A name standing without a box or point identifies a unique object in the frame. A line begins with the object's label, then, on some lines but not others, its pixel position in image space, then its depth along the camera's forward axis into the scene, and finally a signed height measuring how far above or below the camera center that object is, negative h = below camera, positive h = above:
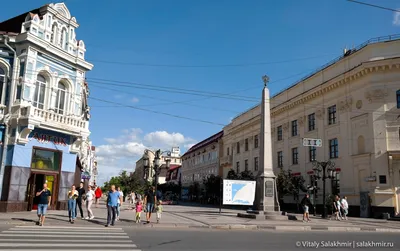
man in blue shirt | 16.08 -0.76
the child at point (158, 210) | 18.39 -1.04
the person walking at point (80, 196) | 18.55 -0.52
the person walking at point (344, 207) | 26.97 -0.91
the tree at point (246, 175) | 47.28 +1.94
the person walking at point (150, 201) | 18.02 -0.62
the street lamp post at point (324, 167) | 27.83 +1.93
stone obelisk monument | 24.28 +0.82
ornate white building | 20.77 +4.66
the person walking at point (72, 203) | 16.48 -0.75
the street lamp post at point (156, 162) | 26.62 +1.93
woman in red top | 34.06 -0.59
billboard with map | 26.69 -0.08
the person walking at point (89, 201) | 18.94 -0.77
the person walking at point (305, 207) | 22.90 -0.84
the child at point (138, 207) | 17.95 -0.90
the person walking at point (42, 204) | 15.03 -0.76
